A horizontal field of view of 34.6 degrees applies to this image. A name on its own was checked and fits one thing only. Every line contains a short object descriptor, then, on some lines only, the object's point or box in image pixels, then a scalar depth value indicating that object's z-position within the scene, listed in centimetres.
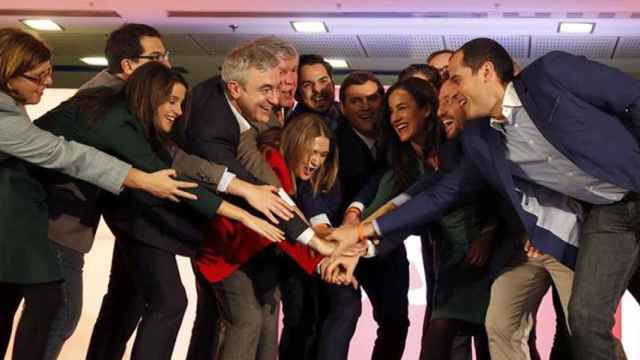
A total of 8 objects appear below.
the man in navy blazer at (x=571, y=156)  315
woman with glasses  322
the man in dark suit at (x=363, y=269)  385
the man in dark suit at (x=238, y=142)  357
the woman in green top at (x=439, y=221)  383
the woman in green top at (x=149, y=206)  336
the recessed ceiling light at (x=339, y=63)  872
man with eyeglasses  401
